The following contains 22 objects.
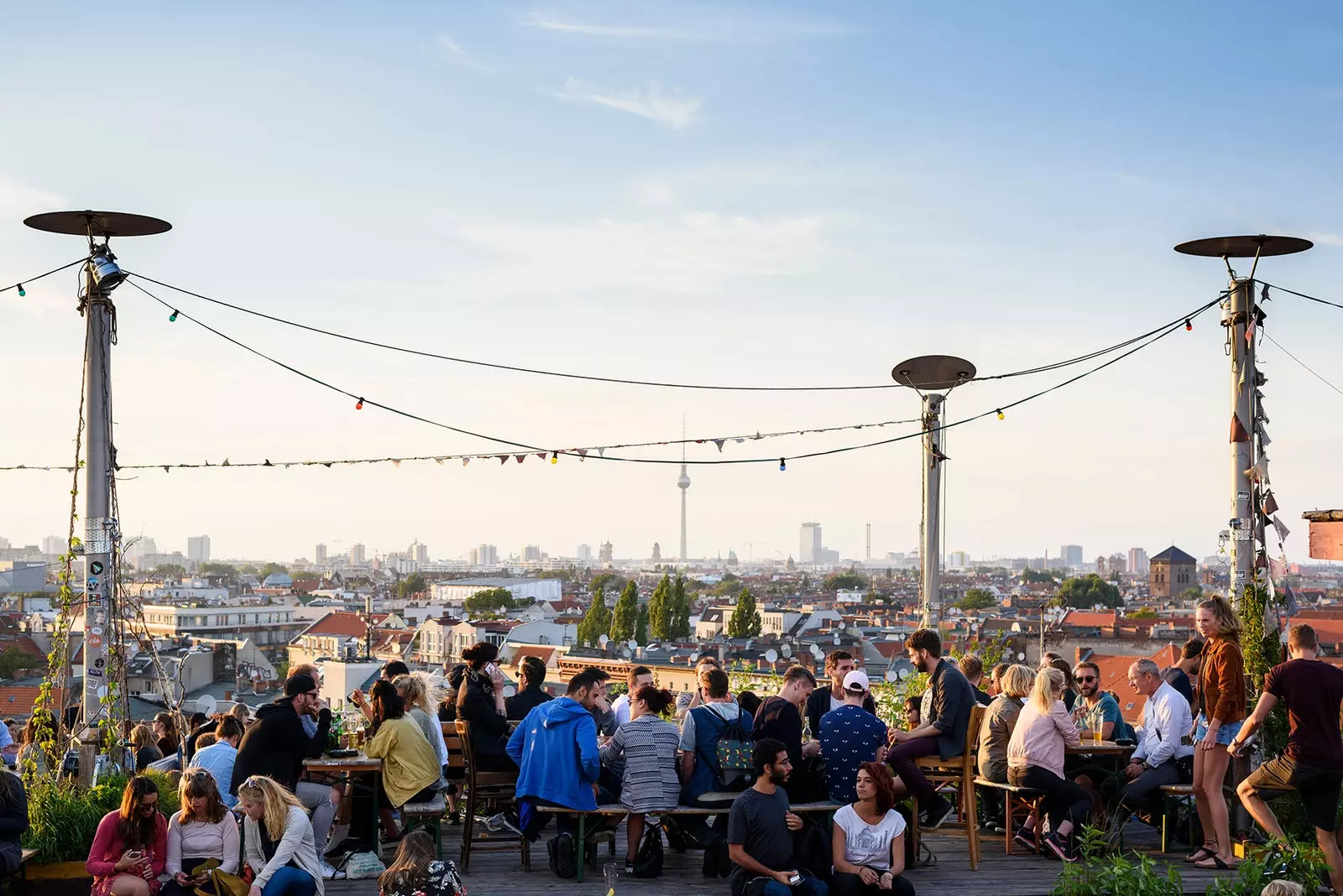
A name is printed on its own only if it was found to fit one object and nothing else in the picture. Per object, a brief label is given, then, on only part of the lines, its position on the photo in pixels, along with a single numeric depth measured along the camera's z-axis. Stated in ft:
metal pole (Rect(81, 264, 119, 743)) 28.12
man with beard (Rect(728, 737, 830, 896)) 21.88
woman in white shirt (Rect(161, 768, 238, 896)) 21.49
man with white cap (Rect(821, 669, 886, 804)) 24.73
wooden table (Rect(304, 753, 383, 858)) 25.20
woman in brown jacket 25.22
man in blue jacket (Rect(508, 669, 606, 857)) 24.93
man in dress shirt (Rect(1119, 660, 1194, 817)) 27.14
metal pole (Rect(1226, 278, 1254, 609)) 30.25
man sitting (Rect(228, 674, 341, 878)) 24.47
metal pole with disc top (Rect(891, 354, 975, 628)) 38.55
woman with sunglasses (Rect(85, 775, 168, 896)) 21.06
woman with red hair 21.99
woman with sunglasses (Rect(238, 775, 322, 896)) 21.30
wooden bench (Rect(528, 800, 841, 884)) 24.68
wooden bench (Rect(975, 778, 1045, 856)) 26.55
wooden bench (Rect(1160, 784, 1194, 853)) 26.61
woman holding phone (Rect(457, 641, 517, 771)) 26.99
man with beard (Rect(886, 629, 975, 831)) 25.76
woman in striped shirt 25.21
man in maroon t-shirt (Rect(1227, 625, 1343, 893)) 23.41
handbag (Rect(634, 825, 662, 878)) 25.13
